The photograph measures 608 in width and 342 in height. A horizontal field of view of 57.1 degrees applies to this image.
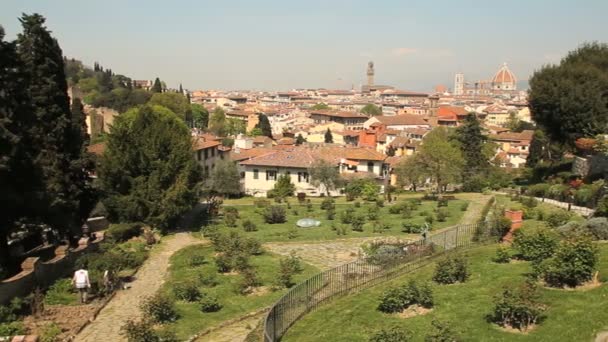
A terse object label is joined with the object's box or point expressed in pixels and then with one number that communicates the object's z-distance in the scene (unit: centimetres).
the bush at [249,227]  3244
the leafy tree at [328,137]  11844
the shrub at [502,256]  1919
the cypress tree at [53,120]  2733
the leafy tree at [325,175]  5222
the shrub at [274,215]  3503
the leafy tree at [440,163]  4459
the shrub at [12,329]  1561
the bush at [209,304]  1775
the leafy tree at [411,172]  4584
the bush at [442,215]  3241
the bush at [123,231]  2892
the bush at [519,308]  1298
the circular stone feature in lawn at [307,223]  3337
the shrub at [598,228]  2027
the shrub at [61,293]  1902
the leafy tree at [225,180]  5028
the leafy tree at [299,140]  10512
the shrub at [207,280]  2066
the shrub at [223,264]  2267
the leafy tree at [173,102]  9112
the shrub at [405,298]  1537
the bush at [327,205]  3882
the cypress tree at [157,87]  10822
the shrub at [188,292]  1883
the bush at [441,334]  1186
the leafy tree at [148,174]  3225
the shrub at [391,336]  1197
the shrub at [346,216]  3372
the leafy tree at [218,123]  12150
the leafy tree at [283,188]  5025
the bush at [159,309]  1659
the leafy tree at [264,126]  12114
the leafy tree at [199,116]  12778
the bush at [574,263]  1481
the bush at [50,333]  1527
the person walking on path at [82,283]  1880
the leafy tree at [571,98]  4031
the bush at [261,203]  4138
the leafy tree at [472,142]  6016
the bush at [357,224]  3134
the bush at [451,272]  1764
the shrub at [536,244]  1792
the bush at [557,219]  2420
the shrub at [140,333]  1423
